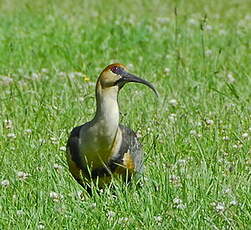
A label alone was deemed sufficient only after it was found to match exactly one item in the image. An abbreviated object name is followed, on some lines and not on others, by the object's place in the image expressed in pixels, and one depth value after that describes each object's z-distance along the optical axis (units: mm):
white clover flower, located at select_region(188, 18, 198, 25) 23431
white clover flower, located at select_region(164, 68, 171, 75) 18634
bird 11625
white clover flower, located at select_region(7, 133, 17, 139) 13852
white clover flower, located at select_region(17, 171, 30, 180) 11719
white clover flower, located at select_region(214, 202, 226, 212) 10102
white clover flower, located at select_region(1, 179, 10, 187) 11555
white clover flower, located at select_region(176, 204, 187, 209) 10359
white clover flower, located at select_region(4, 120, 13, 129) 14461
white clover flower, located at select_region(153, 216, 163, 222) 10125
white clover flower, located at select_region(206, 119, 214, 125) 14537
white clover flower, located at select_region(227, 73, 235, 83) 17934
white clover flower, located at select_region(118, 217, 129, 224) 10148
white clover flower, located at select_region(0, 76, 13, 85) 17266
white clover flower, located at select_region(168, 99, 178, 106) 16097
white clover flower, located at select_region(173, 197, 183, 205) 10492
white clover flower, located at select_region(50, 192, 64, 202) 10844
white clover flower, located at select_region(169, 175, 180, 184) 11281
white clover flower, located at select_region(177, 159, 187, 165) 12375
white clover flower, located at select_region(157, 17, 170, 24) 23684
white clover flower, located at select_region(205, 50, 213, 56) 20091
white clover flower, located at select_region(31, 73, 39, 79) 17656
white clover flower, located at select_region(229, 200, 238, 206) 10313
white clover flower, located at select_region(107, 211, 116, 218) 10317
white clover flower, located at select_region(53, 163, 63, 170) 12289
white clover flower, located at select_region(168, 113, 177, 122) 15063
